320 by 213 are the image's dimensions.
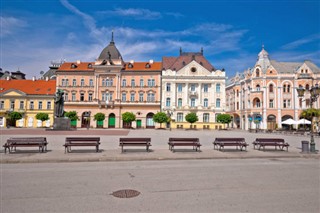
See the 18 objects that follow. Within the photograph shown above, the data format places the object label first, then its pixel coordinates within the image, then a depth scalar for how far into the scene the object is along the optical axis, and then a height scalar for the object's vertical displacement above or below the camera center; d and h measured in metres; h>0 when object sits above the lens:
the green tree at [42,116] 45.12 +0.78
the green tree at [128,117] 45.09 +0.79
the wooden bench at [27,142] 12.52 -1.30
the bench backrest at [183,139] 14.23 -1.17
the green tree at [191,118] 44.33 +0.73
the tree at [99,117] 46.51 +0.76
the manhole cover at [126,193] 5.76 -1.94
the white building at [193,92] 51.16 +7.05
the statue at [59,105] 29.72 +2.03
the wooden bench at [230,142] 14.38 -1.34
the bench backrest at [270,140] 15.12 -1.22
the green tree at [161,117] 44.11 +0.83
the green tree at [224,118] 44.69 +0.79
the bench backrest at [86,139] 12.88 -1.12
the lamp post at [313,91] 15.78 +2.33
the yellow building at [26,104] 50.84 +3.77
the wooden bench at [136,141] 13.44 -1.26
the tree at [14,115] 45.03 +0.91
